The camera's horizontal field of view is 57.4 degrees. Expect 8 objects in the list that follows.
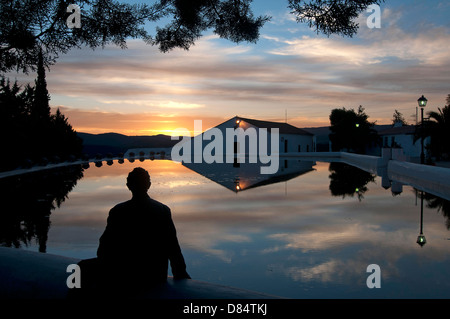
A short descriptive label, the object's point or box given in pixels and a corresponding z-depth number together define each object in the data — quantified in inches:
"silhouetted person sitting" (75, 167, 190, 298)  112.0
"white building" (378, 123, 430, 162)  1692.9
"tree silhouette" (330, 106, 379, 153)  2160.4
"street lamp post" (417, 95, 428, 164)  806.5
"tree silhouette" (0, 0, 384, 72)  252.4
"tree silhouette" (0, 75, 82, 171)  772.0
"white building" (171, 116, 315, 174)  2079.2
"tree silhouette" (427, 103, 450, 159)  1024.5
